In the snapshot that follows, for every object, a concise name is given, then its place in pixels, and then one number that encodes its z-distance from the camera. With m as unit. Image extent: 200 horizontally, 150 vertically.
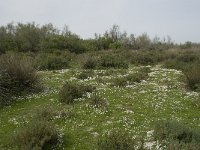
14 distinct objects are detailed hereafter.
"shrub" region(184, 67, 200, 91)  11.04
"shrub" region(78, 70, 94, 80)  12.90
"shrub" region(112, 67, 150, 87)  11.61
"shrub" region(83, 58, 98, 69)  16.03
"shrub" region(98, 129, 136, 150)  5.81
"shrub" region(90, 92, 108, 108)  9.07
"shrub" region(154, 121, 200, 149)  6.09
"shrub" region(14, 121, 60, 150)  6.53
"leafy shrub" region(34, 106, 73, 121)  8.12
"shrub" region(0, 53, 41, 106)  10.16
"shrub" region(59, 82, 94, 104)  9.58
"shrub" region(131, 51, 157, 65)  18.55
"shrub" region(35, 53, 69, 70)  16.05
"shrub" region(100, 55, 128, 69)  16.50
